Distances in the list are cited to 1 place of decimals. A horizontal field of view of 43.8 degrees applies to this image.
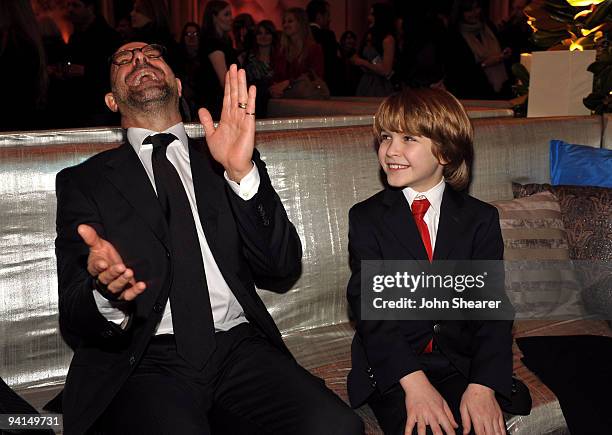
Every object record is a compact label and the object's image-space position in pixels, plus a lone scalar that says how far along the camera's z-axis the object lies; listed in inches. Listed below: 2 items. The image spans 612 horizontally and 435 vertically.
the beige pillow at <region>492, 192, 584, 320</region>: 97.5
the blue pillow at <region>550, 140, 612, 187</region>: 107.3
